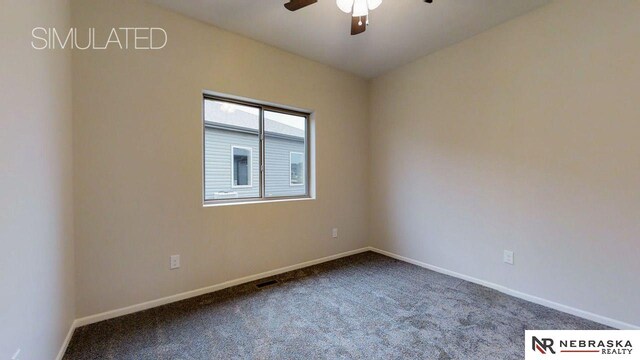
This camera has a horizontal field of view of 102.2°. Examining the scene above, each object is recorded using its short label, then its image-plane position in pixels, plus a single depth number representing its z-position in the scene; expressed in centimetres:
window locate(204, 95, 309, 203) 271
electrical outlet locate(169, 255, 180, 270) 230
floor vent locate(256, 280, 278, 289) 263
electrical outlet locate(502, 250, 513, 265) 247
